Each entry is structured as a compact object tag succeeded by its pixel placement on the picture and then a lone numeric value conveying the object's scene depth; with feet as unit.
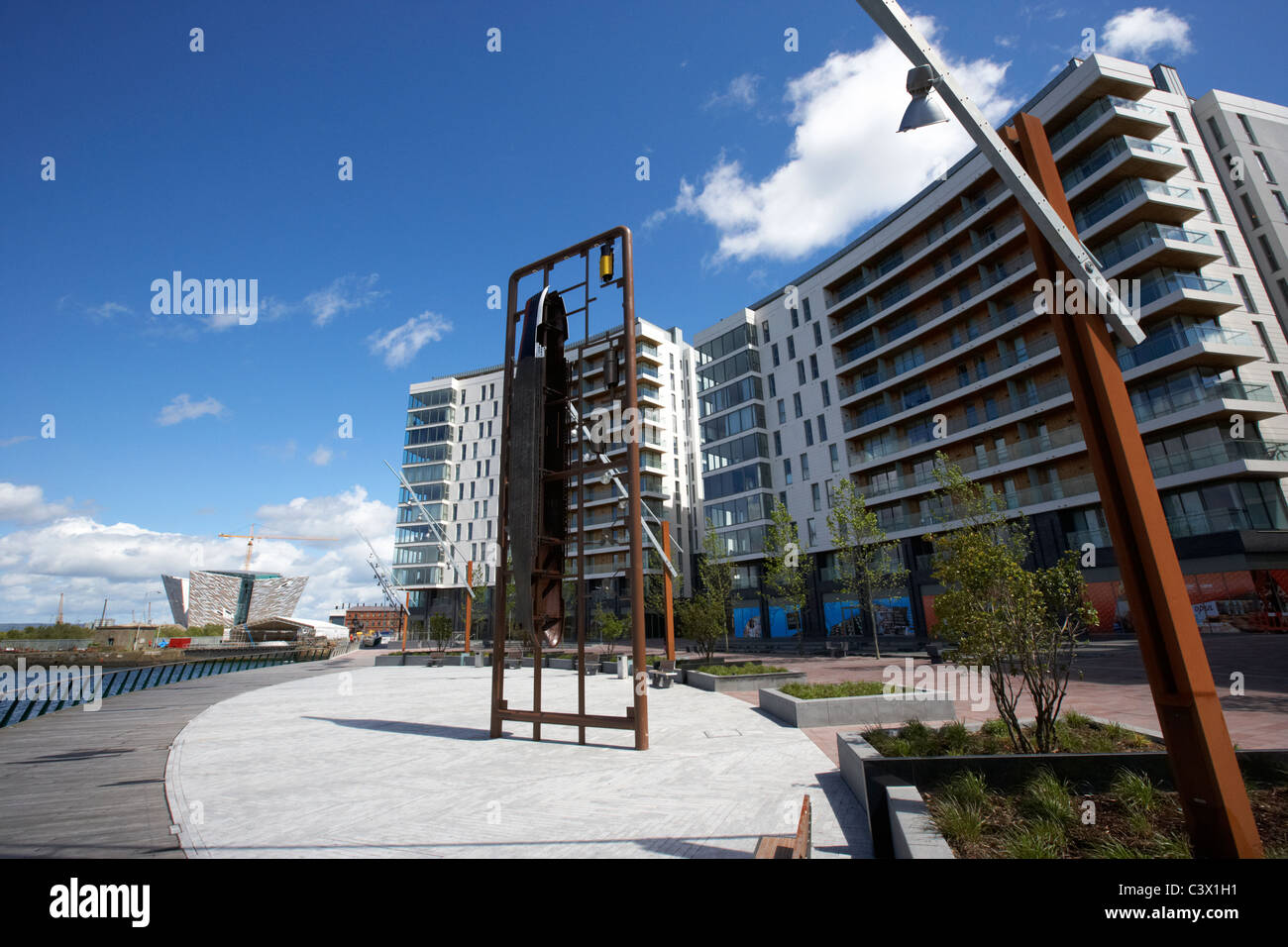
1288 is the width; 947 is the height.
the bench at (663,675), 58.29
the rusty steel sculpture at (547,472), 31.91
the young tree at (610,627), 99.09
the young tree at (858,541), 95.96
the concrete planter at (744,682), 50.21
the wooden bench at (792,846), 11.65
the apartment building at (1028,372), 93.35
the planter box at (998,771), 15.75
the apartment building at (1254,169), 113.19
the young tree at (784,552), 95.55
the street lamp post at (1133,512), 11.87
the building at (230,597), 371.97
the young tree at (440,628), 129.90
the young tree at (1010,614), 20.48
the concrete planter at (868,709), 32.86
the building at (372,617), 592.15
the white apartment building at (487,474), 205.77
